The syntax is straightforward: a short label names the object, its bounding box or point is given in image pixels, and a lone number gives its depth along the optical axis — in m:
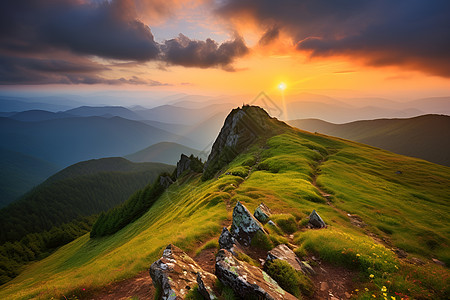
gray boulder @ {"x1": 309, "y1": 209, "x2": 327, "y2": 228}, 19.53
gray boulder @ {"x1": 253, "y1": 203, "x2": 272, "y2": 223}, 19.27
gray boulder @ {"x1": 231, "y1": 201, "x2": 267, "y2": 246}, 15.18
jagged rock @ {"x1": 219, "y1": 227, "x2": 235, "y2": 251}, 14.13
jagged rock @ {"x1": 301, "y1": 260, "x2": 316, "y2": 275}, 12.35
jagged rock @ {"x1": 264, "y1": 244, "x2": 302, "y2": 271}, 11.98
